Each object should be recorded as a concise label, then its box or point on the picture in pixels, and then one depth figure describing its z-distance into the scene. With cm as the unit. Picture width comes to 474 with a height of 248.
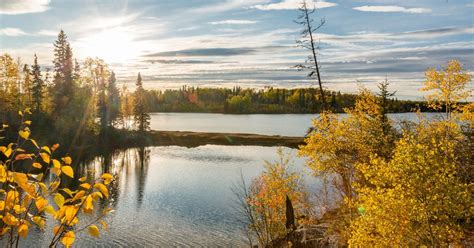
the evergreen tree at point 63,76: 7950
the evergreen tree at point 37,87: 7951
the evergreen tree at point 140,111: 9078
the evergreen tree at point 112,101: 8592
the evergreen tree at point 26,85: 8721
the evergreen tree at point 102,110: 8388
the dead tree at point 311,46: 3266
